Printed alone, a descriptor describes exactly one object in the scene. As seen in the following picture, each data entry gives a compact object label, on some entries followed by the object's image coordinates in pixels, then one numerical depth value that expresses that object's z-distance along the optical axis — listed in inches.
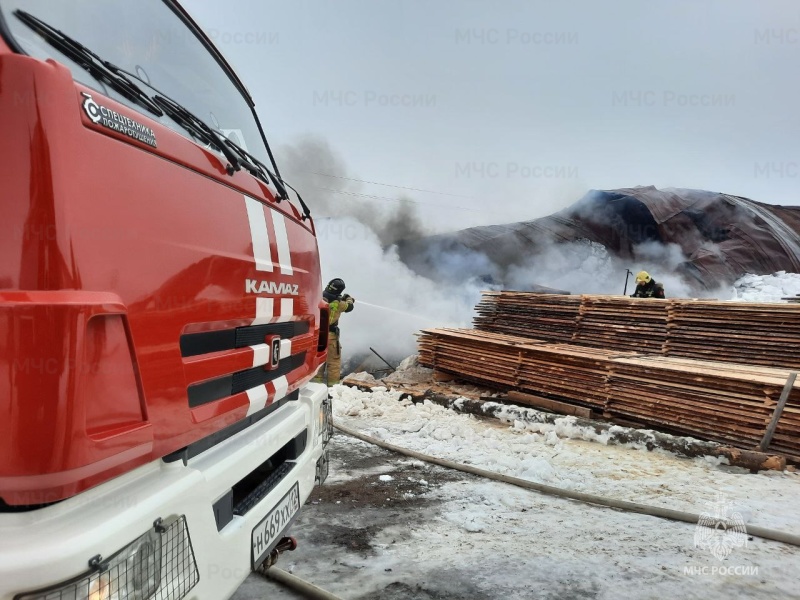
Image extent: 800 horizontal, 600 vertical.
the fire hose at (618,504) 129.8
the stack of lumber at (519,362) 271.0
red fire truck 42.6
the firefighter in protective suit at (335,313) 297.1
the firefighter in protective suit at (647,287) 384.5
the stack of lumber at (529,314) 342.6
